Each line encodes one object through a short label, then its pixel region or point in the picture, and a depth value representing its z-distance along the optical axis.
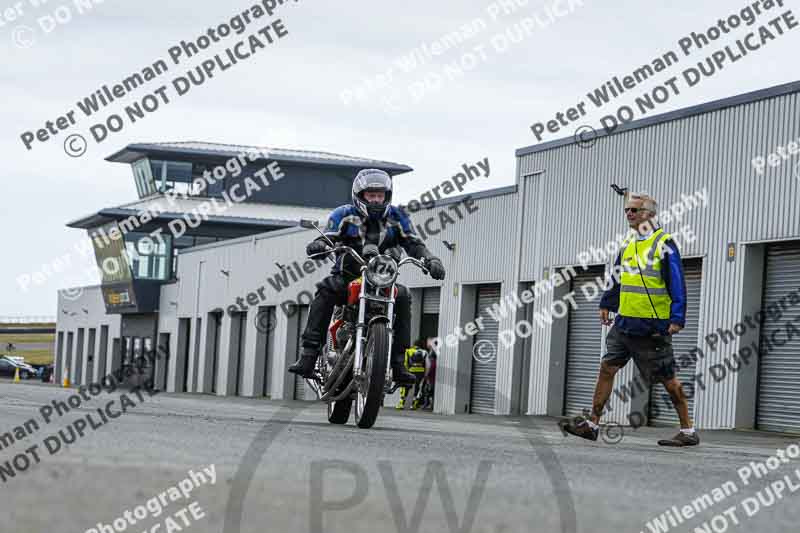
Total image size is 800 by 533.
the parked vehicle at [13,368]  95.44
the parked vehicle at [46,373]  88.75
